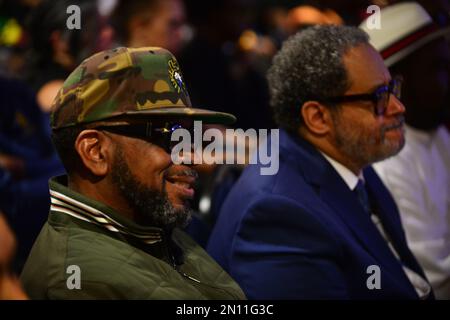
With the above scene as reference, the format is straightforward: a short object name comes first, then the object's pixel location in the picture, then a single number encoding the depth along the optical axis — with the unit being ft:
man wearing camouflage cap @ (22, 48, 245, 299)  14.19
